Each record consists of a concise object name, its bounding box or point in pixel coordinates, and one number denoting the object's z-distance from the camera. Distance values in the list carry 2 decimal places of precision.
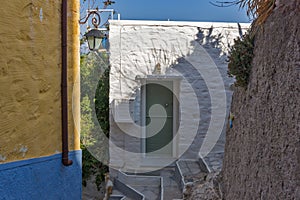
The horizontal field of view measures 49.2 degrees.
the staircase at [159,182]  5.80
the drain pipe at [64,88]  2.73
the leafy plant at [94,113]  7.56
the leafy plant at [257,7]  2.83
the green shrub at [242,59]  3.31
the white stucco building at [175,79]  7.24
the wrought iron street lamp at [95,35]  5.59
